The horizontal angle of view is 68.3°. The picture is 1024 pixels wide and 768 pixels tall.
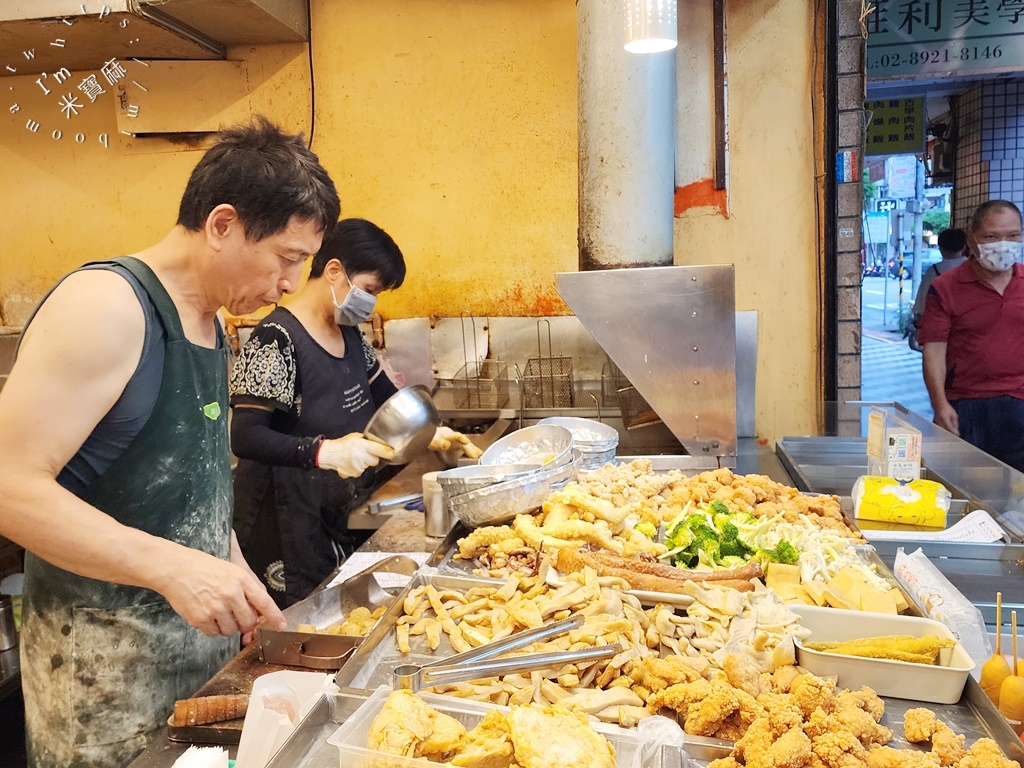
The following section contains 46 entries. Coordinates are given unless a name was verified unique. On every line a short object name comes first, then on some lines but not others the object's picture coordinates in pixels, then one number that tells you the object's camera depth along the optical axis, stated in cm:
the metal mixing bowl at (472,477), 234
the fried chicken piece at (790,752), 114
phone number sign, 550
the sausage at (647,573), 182
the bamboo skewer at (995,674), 152
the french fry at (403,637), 160
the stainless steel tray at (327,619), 162
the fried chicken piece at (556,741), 113
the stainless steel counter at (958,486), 206
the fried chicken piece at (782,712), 122
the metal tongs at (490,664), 137
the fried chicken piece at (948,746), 120
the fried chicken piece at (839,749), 117
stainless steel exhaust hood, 324
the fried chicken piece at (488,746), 117
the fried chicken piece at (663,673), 142
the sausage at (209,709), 142
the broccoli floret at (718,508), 237
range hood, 382
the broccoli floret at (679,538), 216
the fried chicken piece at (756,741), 117
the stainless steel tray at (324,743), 120
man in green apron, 154
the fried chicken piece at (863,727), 125
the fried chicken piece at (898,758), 116
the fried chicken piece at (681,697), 133
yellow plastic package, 247
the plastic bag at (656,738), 120
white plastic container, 139
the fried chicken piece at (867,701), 134
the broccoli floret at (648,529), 229
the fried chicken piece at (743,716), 128
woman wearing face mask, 298
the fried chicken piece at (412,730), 115
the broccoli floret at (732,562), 203
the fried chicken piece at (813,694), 129
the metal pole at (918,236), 1354
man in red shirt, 447
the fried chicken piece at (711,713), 127
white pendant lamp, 269
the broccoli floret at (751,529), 216
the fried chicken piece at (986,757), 114
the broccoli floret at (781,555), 198
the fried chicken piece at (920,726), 128
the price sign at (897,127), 730
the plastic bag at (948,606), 168
